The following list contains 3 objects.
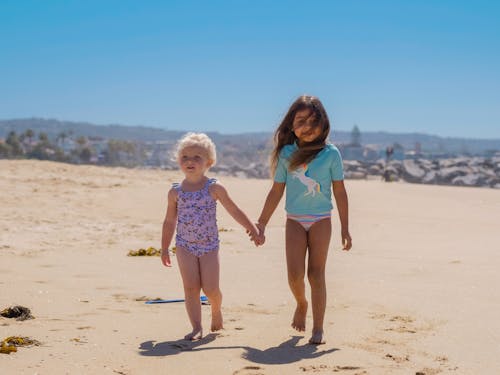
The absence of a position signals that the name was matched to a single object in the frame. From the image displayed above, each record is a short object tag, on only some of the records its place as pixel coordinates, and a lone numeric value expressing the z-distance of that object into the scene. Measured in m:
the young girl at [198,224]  4.34
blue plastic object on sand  5.25
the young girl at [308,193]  4.21
